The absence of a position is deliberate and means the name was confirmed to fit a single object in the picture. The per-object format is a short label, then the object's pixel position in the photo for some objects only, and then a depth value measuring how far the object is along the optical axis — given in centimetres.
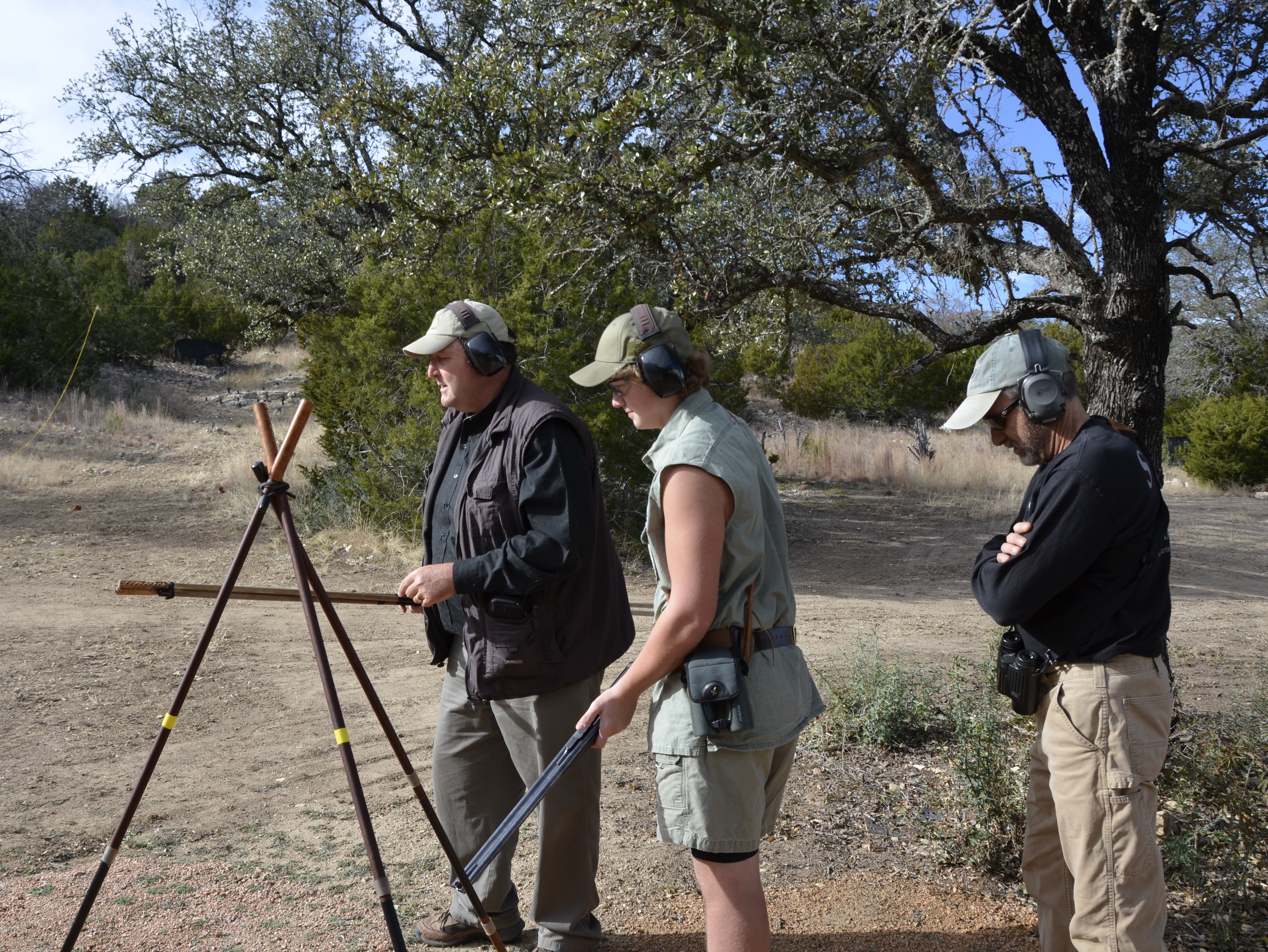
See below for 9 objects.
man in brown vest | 295
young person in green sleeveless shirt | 232
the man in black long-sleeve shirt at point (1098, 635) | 248
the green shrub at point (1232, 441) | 1811
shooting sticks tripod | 239
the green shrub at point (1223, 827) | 340
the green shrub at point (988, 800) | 388
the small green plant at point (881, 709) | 527
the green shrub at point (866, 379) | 2447
